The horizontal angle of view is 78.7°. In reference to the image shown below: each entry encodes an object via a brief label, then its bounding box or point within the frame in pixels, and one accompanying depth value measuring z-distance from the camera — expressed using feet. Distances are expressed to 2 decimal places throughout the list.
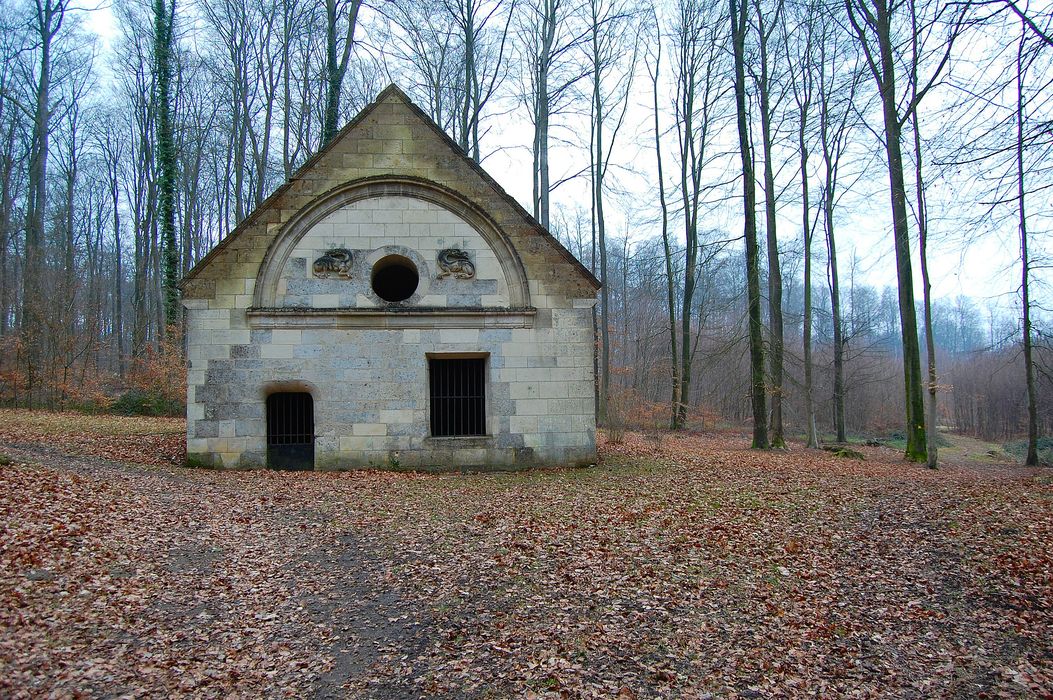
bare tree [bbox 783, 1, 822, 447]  66.01
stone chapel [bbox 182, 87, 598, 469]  40.29
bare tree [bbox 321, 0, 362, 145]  67.77
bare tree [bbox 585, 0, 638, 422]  84.07
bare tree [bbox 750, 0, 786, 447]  58.23
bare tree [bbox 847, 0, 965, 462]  45.37
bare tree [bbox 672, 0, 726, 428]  80.02
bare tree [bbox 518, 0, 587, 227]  73.87
